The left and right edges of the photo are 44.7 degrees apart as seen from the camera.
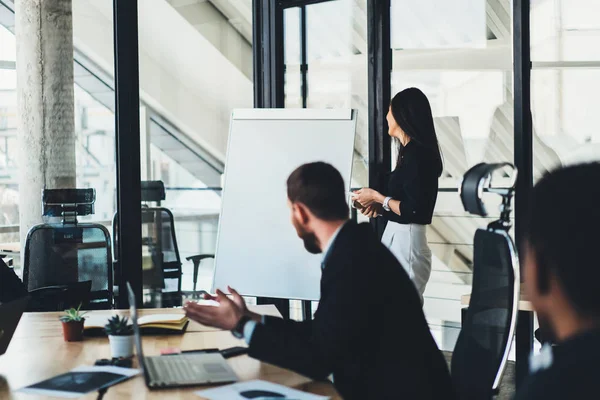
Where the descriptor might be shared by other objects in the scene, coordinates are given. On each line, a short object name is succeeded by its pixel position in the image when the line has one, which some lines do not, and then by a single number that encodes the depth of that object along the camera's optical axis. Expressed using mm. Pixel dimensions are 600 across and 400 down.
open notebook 2516
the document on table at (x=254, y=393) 1767
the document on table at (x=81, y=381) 1835
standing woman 3553
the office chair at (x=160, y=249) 4367
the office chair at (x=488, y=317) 1974
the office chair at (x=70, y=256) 3736
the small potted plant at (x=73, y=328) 2418
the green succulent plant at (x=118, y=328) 2188
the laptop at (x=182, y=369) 1875
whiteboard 3875
